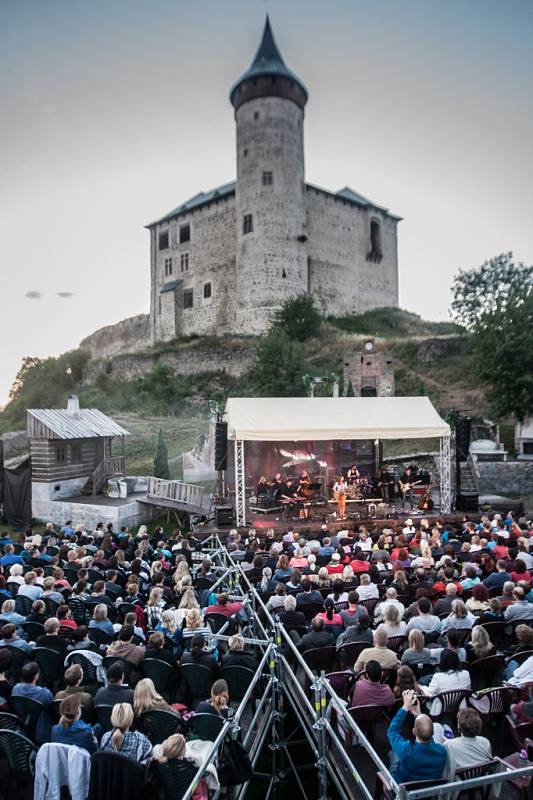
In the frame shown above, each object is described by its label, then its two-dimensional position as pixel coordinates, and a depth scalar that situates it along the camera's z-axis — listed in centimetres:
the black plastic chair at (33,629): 606
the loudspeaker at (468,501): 1553
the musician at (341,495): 1552
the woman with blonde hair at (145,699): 403
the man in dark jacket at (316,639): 557
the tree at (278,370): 2922
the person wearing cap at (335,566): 863
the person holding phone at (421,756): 348
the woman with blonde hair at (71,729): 380
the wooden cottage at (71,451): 1725
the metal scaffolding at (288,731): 327
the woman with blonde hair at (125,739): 366
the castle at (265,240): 4006
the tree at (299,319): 3688
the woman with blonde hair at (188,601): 635
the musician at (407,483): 1645
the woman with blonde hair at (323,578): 770
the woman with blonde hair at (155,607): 664
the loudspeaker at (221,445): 1545
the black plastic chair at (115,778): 338
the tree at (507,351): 2325
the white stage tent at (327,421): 1472
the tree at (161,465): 2108
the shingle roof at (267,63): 3975
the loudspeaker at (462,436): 1603
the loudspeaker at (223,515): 1432
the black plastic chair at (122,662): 509
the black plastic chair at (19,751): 397
